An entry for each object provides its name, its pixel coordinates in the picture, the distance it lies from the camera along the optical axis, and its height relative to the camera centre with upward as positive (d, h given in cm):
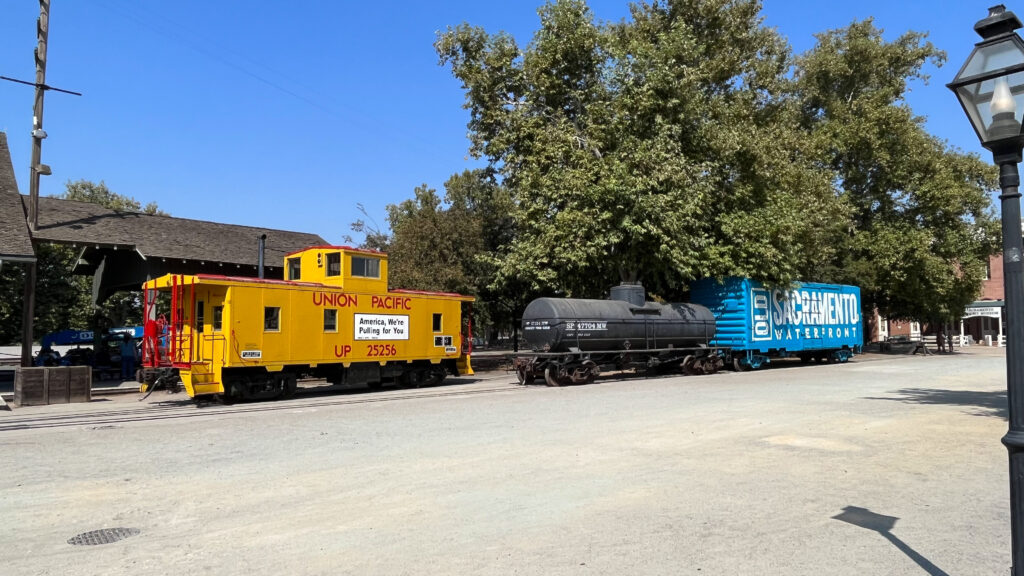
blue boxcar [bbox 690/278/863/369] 2788 +40
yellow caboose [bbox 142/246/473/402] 1686 +13
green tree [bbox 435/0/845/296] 2598 +710
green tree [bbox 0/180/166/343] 3200 +191
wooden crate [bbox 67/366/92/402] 1725 -117
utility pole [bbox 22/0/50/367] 1977 +648
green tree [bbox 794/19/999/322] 4025 +877
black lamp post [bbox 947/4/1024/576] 388 +112
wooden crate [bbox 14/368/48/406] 1638 -117
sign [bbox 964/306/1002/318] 5832 +123
